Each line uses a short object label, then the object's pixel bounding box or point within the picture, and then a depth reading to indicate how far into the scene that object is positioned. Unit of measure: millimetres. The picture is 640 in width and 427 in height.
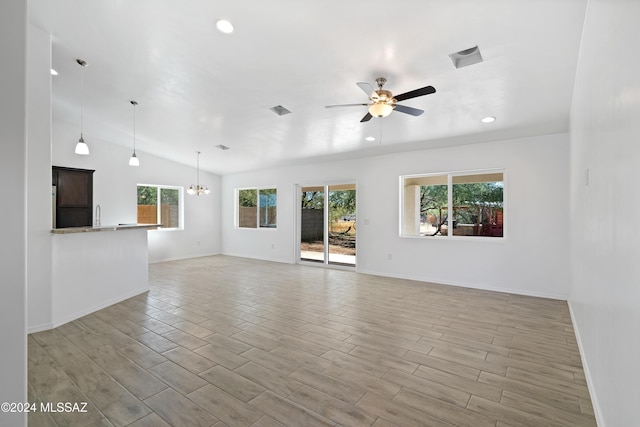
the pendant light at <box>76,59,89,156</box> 3686
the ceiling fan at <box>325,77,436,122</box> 2926
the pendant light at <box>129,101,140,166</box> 4785
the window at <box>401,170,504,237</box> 5223
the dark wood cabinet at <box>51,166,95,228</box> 5816
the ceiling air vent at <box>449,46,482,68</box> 2801
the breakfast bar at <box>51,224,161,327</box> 3471
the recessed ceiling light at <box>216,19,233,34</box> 2678
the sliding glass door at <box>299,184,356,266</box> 7035
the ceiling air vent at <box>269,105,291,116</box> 4459
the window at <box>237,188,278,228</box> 8469
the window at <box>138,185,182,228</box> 7844
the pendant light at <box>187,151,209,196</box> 7762
